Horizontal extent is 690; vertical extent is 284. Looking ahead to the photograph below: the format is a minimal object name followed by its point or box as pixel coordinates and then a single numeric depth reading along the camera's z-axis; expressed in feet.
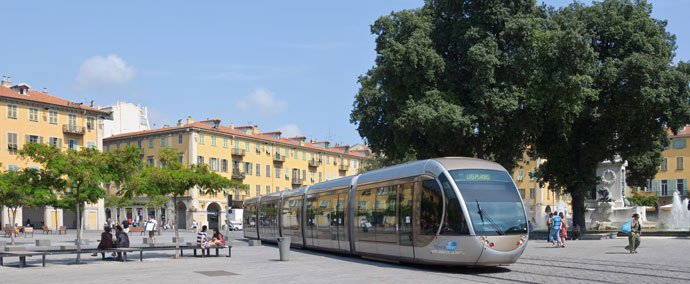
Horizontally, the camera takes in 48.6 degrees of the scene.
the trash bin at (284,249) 80.64
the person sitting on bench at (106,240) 84.53
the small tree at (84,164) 83.97
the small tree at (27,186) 85.47
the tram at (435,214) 61.26
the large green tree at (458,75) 117.08
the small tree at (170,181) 96.17
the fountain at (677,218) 185.06
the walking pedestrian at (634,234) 84.99
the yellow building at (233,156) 297.74
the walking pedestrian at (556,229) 104.42
